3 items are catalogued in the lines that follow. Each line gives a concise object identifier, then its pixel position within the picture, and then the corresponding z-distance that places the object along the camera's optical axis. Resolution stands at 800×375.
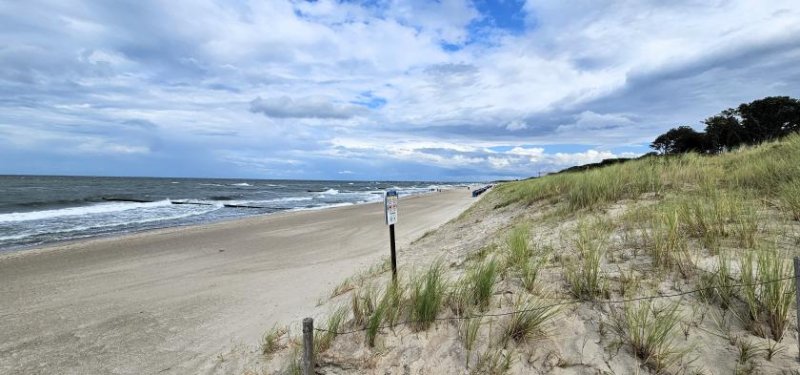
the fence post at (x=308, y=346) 3.53
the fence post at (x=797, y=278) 3.00
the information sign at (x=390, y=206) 6.00
